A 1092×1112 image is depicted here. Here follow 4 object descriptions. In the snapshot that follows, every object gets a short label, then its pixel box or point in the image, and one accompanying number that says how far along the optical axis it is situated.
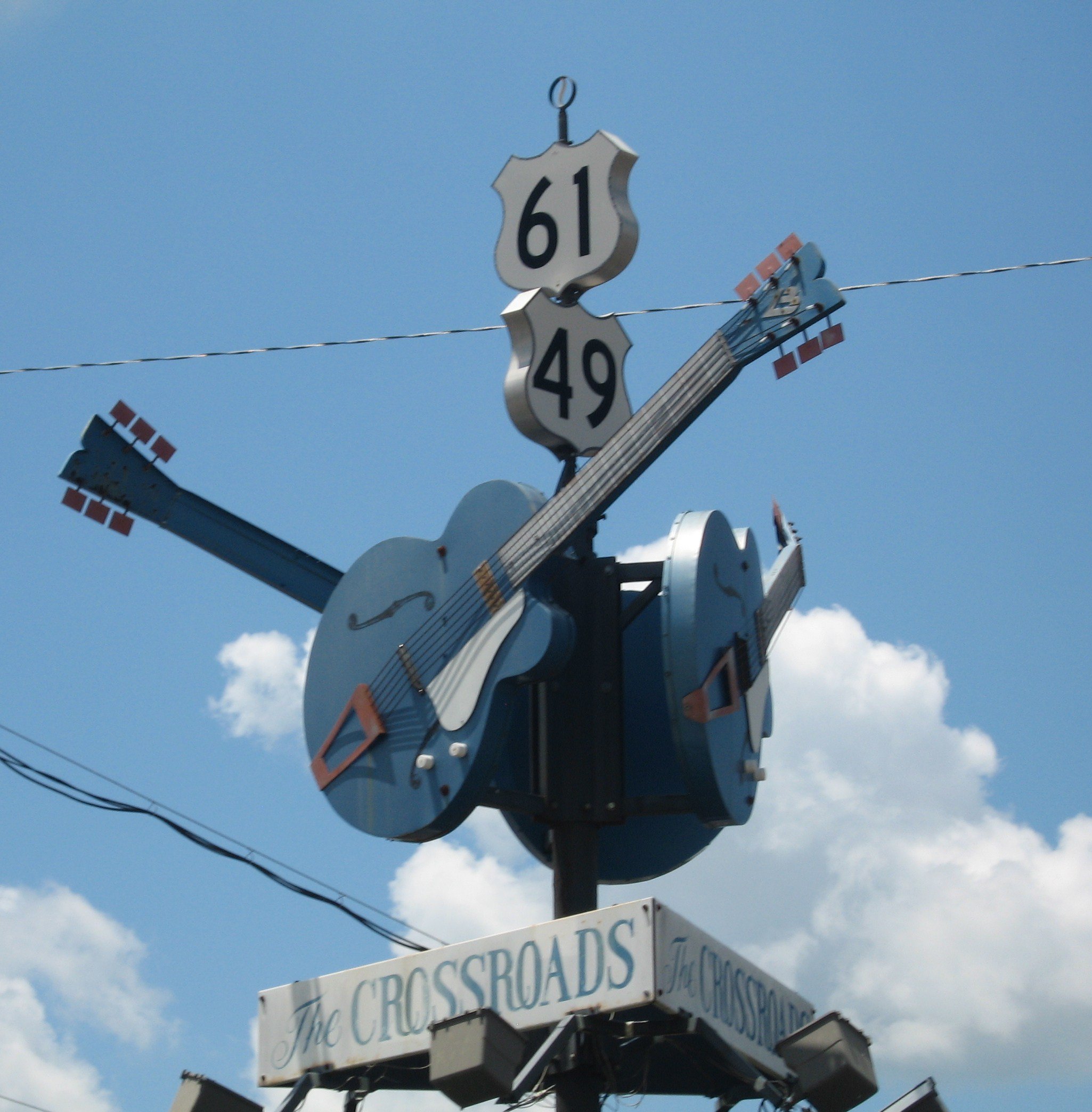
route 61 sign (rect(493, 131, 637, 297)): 15.48
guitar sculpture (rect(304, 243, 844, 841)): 13.77
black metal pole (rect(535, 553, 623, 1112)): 14.16
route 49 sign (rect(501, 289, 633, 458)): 14.93
